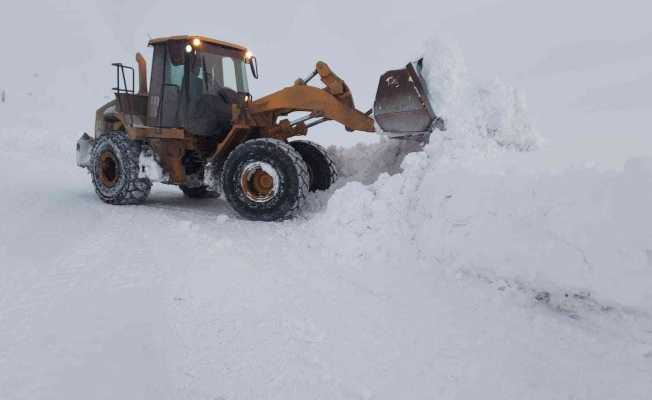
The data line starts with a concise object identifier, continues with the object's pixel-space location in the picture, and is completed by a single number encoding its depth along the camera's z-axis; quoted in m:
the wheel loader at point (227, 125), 5.29
